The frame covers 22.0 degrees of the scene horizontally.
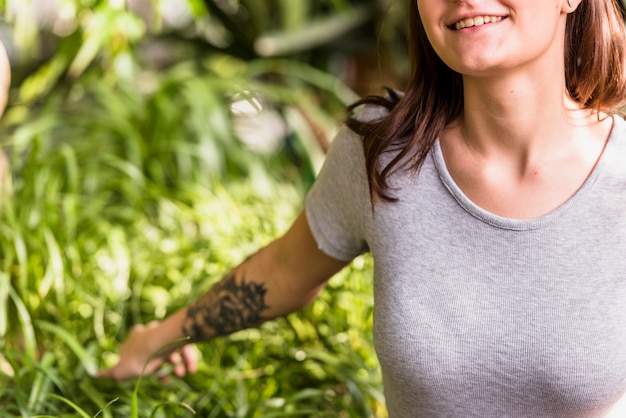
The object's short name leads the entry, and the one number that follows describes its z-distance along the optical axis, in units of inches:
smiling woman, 66.2
